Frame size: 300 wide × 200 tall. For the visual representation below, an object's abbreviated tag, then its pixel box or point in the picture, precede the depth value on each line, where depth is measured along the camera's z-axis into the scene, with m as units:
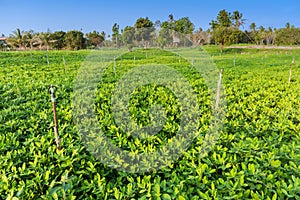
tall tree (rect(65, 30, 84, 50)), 37.66
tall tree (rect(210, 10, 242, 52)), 32.02
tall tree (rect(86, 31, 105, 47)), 44.83
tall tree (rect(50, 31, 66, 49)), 39.09
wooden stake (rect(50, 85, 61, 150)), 2.50
